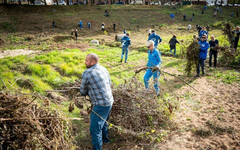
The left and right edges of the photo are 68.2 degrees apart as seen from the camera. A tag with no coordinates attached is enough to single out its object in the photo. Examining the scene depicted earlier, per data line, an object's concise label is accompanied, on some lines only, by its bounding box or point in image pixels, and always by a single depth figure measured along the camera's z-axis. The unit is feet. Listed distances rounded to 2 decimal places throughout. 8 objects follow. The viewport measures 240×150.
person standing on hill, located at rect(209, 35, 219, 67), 31.60
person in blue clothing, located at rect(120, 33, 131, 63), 33.78
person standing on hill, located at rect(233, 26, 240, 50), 38.12
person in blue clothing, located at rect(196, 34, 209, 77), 26.21
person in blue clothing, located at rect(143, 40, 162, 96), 18.99
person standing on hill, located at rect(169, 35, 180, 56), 40.93
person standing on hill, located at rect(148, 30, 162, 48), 35.86
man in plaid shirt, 10.82
